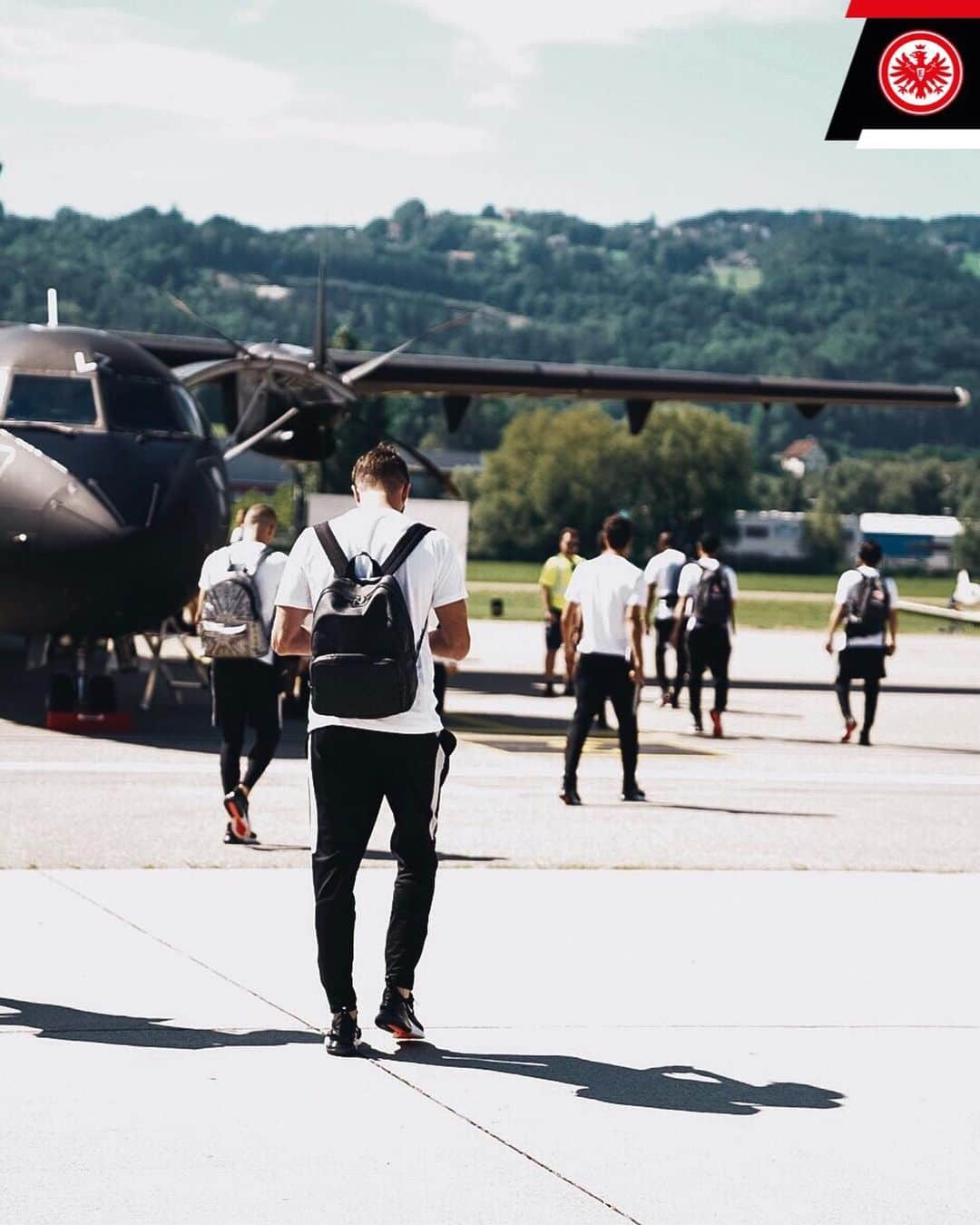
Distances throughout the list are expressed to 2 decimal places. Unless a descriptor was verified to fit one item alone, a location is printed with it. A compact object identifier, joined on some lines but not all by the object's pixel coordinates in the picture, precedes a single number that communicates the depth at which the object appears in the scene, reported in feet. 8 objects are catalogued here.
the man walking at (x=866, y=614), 53.93
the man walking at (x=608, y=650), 39.37
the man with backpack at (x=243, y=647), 33.17
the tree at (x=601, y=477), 383.86
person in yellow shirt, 63.46
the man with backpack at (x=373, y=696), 19.52
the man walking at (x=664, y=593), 68.59
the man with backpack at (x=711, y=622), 55.42
